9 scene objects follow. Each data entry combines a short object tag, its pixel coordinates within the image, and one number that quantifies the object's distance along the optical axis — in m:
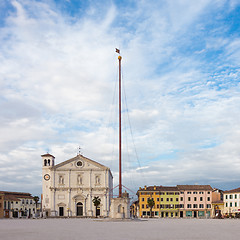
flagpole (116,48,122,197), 39.19
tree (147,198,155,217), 68.67
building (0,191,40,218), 66.32
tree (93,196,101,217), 63.26
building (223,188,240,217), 68.90
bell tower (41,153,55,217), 66.36
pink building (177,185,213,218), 74.50
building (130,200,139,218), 83.00
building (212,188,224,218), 73.31
